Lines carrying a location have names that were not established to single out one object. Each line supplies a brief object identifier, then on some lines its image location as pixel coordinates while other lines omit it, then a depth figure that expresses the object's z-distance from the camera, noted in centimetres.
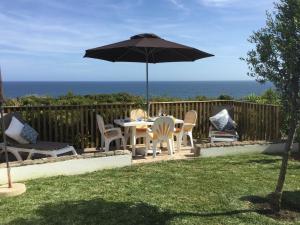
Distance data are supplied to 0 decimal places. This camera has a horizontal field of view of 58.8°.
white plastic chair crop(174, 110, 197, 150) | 617
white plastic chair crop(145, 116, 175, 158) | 563
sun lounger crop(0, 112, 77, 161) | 499
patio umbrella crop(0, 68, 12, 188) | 378
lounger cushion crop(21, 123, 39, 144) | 529
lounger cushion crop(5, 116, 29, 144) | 520
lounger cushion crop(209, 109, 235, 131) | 663
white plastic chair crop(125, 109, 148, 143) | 597
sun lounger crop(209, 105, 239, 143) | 640
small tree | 309
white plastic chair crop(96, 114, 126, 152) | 583
